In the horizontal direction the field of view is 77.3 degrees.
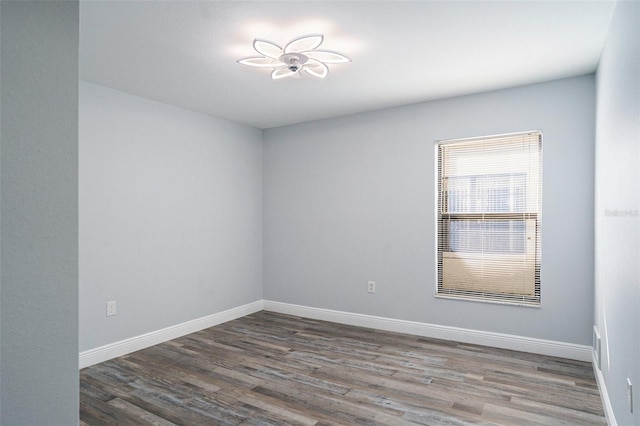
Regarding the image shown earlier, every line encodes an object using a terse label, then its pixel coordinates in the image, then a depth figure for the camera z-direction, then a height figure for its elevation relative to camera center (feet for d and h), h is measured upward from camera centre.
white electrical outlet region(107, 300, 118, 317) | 11.68 -2.80
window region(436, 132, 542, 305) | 12.03 -0.17
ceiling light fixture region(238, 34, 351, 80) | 8.73 +3.65
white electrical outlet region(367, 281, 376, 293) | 14.67 -2.73
